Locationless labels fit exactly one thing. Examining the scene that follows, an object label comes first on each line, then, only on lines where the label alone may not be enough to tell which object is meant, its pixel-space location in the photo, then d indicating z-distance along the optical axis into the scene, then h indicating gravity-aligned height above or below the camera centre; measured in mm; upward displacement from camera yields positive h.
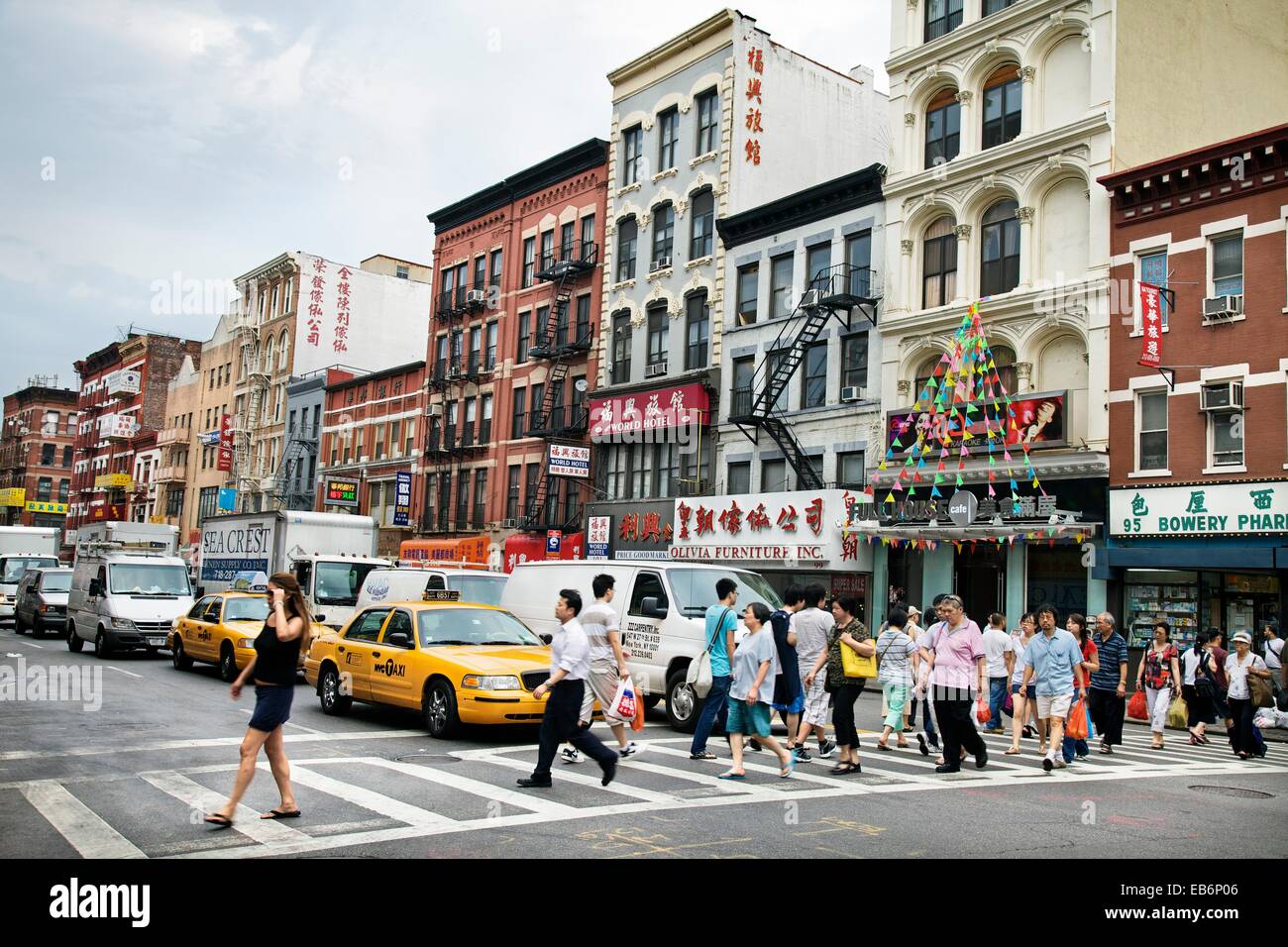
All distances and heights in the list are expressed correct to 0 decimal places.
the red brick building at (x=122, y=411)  80000 +9621
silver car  30562 -1786
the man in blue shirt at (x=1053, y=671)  12852 -1081
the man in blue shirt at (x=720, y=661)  12062 -1040
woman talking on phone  8211 -991
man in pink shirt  11742 -1136
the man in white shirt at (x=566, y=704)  9953 -1316
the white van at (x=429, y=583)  20172 -560
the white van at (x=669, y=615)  14883 -716
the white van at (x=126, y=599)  23797 -1313
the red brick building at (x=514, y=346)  41844 +8638
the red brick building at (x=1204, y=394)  22328 +4045
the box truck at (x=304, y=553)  24000 -129
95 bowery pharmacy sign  21802 +1575
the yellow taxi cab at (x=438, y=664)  12727 -1352
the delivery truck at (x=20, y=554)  36719 -597
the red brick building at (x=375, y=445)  50625 +5163
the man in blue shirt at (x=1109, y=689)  14922 -1429
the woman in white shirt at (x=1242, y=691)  14984 -1391
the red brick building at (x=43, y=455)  96125 +7185
